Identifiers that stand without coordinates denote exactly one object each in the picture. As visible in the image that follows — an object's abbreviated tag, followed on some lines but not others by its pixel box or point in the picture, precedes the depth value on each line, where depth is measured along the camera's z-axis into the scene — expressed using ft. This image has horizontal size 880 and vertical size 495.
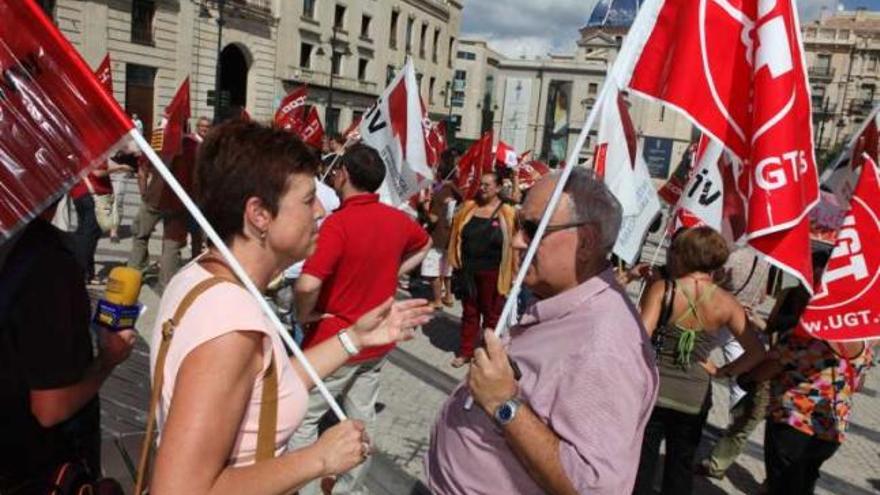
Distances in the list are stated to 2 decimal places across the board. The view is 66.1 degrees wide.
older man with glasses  5.77
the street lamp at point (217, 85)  92.48
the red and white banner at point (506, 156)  26.94
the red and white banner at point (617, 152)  11.87
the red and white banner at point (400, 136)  19.13
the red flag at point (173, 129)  21.83
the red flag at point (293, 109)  32.83
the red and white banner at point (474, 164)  25.81
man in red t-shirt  10.88
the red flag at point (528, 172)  29.07
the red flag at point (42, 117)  5.16
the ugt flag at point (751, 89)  6.69
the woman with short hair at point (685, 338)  11.32
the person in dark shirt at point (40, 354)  5.73
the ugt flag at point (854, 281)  9.72
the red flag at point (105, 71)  29.10
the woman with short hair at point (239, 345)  4.79
